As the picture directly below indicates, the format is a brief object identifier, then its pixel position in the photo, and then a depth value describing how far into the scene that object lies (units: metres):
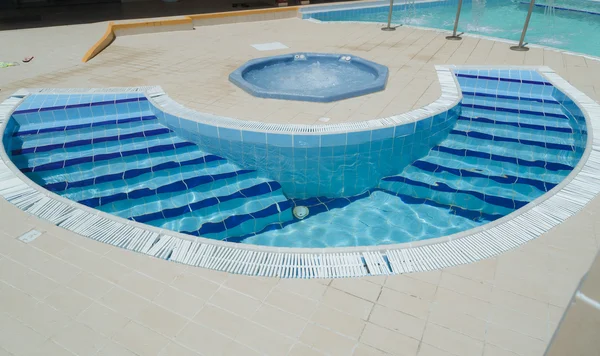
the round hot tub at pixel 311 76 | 5.31
